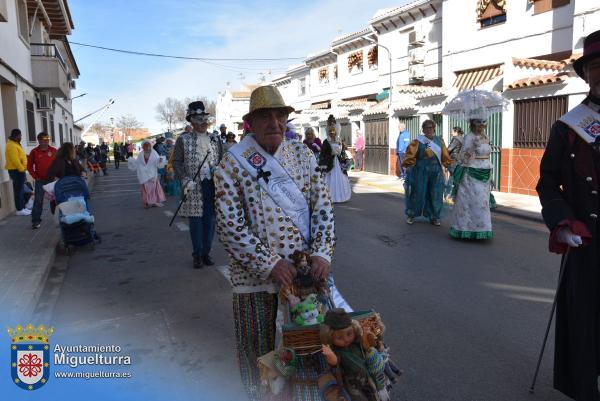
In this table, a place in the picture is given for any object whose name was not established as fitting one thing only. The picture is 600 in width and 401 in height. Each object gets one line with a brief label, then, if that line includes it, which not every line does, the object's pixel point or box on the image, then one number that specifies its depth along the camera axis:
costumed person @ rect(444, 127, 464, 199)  8.40
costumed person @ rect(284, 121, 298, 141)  9.14
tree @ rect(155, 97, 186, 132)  83.90
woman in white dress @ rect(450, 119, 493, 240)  7.82
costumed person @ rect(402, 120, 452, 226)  9.09
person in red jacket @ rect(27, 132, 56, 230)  9.47
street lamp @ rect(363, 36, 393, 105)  21.66
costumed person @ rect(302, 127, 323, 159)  12.50
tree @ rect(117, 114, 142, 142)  101.69
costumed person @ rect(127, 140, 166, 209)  12.57
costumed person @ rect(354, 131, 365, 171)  23.83
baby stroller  7.51
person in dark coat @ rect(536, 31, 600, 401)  2.88
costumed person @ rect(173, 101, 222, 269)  6.34
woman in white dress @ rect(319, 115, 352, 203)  12.16
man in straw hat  2.49
